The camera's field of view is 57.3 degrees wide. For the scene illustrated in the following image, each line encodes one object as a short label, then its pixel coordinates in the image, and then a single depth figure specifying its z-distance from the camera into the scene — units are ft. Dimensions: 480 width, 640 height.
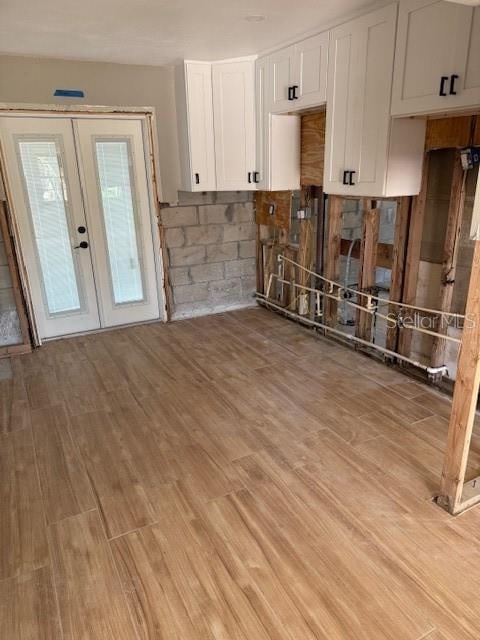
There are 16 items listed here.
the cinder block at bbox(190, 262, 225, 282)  15.88
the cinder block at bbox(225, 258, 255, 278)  16.48
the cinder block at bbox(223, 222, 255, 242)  16.02
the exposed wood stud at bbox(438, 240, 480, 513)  6.08
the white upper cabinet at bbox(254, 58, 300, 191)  13.04
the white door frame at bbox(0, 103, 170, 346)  12.50
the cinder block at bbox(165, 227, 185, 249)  15.07
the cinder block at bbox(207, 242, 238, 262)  15.93
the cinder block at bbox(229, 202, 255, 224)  15.93
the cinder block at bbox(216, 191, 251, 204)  15.53
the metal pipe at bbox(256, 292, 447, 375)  10.69
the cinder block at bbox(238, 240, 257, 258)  16.46
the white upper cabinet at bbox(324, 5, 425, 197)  9.07
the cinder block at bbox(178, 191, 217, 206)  14.99
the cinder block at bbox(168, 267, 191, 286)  15.49
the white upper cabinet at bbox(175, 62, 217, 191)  13.17
